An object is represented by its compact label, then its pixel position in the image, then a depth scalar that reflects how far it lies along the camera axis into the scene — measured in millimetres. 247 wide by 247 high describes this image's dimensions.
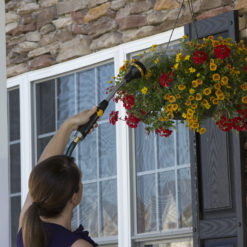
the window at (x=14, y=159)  7078
